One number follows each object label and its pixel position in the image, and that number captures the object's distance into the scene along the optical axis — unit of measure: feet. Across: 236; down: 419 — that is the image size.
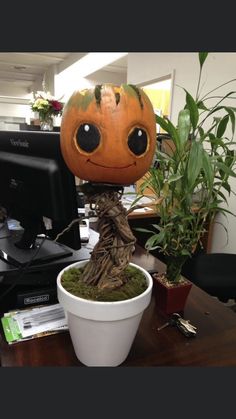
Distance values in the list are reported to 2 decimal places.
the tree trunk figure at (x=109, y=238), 2.15
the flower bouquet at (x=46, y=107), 7.38
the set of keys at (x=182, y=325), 2.57
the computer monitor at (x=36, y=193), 2.59
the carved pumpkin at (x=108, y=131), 1.88
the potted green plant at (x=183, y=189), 2.62
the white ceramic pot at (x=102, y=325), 1.90
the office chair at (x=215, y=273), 5.31
